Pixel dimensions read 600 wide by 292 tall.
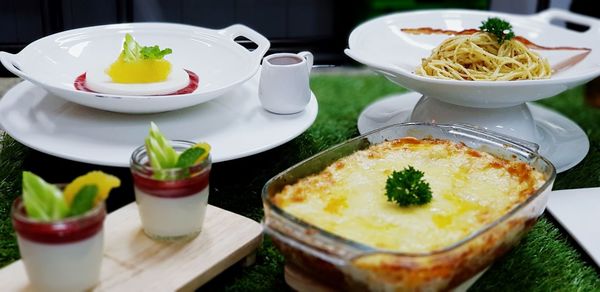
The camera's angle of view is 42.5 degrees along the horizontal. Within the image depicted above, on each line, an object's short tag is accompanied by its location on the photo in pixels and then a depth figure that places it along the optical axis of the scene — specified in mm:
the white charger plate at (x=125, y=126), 1369
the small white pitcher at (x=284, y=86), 1553
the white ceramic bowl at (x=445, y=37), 1500
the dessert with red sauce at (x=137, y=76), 1497
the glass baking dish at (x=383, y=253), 938
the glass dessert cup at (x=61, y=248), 950
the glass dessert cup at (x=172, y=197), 1105
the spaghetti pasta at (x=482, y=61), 1669
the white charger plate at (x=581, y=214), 1325
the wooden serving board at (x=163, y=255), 1054
